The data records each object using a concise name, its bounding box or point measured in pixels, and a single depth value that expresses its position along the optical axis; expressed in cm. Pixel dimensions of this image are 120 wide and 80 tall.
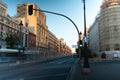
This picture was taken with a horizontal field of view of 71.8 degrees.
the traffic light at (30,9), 735
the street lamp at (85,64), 794
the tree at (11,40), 2878
